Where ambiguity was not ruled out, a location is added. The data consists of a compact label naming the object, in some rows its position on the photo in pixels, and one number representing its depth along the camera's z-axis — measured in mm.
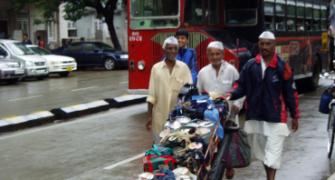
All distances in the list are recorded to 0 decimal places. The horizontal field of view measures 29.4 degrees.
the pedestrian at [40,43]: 37238
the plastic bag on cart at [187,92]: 6891
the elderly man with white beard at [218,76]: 7117
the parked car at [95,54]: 31250
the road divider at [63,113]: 12938
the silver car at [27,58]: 25531
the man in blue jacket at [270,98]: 6688
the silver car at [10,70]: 23812
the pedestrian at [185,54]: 8191
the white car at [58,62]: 27275
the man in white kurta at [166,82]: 7180
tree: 35125
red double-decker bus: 13320
